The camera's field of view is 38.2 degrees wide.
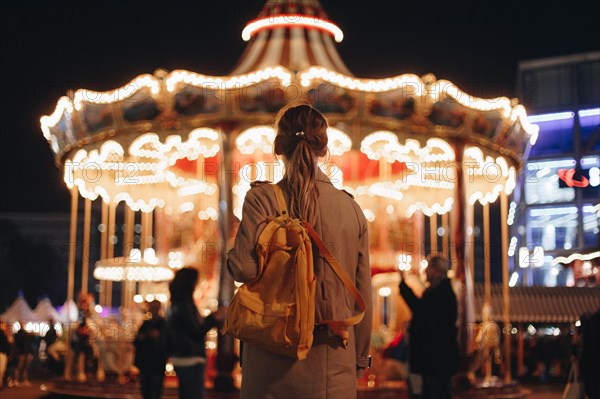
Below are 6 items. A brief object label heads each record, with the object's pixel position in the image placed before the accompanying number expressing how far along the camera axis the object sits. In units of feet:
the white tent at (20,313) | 92.44
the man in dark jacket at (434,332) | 21.08
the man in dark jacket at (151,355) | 21.35
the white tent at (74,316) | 82.09
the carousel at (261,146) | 37.73
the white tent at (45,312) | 100.68
